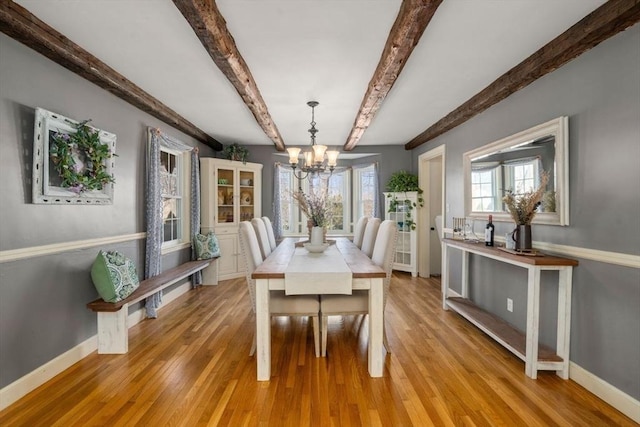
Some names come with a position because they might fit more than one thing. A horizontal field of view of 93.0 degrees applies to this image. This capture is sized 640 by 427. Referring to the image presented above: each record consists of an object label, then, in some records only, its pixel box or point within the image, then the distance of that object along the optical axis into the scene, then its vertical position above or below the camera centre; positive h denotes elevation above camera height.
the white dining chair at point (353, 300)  2.49 -0.74
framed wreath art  2.17 +0.38
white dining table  2.22 -0.69
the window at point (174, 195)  4.23 +0.22
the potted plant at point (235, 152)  5.40 +1.03
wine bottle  2.96 -0.22
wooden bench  2.55 -0.99
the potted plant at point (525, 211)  2.39 +0.00
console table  2.21 -0.82
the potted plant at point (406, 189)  5.37 +0.38
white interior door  5.41 -0.09
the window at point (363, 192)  6.25 +0.38
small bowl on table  3.05 -0.38
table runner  2.20 -0.52
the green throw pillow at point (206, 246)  4.68 -0.57
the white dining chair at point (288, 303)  2.51 -0.77
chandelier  3.41 +0.62
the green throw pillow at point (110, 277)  2.58 -0.59
